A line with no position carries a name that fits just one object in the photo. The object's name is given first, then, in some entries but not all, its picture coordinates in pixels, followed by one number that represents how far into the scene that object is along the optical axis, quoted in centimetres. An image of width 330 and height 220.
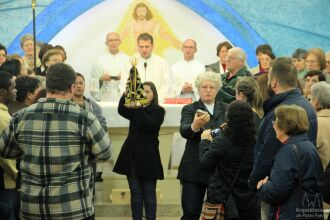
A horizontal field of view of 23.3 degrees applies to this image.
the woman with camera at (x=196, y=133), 679
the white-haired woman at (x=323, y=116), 643
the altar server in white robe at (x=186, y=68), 1102
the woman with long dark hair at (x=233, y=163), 594
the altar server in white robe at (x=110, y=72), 1072
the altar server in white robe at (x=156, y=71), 1066
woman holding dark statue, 760
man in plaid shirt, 505
